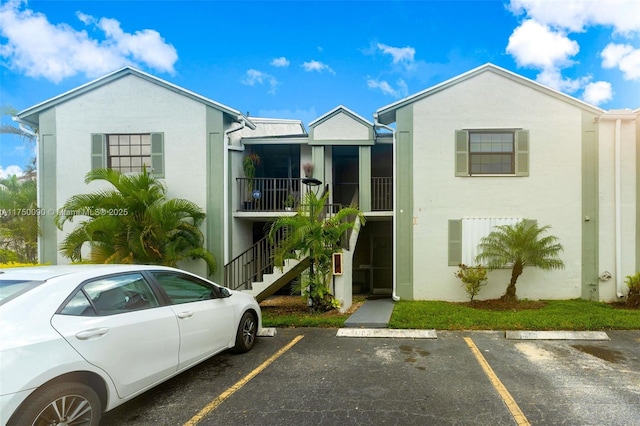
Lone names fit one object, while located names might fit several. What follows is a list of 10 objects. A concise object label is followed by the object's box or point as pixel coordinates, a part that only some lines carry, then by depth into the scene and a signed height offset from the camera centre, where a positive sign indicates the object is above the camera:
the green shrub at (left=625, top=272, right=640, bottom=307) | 7.57 -1.94
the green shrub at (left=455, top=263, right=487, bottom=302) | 8.02 -1.67
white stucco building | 8.50 +1.27
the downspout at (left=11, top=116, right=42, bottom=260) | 9.11 +1.19
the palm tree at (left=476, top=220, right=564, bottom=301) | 7.79 -0.97
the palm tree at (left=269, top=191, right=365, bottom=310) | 7.12 -0.66
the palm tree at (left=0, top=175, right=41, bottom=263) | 9.09 -0.25
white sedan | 2.34 -1.10
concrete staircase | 7.95 -1.64
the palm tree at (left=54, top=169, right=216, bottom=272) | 7.35 -0.23
